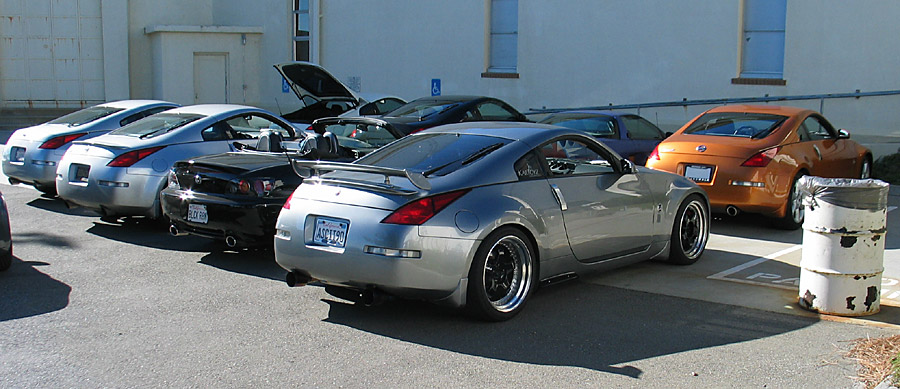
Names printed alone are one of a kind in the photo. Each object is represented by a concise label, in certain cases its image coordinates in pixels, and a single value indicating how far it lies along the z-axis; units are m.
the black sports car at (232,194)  7.92
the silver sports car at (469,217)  5.83
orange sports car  9.66
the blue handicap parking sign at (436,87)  21.66
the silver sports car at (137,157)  9.38
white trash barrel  6.19
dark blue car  12.62
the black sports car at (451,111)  12.85
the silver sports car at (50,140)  11.28
